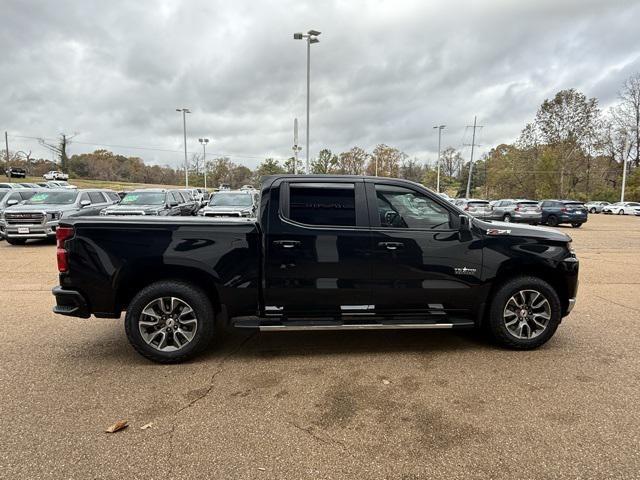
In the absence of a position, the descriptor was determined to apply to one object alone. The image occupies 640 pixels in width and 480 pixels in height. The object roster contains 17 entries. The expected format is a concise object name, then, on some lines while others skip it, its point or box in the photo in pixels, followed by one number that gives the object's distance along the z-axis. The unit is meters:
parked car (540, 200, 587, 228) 22.73
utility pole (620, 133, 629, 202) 48.51
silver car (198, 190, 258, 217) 14.14
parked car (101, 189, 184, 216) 13.63
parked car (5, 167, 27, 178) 65.50
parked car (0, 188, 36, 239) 14.69
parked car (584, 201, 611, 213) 47.66
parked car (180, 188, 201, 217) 17.21
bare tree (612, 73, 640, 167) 57.25
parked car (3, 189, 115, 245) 12.52
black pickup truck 4.04
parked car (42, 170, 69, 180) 71.85
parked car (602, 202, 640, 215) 42.22
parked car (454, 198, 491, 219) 26.66
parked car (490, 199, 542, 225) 23.83
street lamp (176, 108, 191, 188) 45.64
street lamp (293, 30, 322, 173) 21.53
